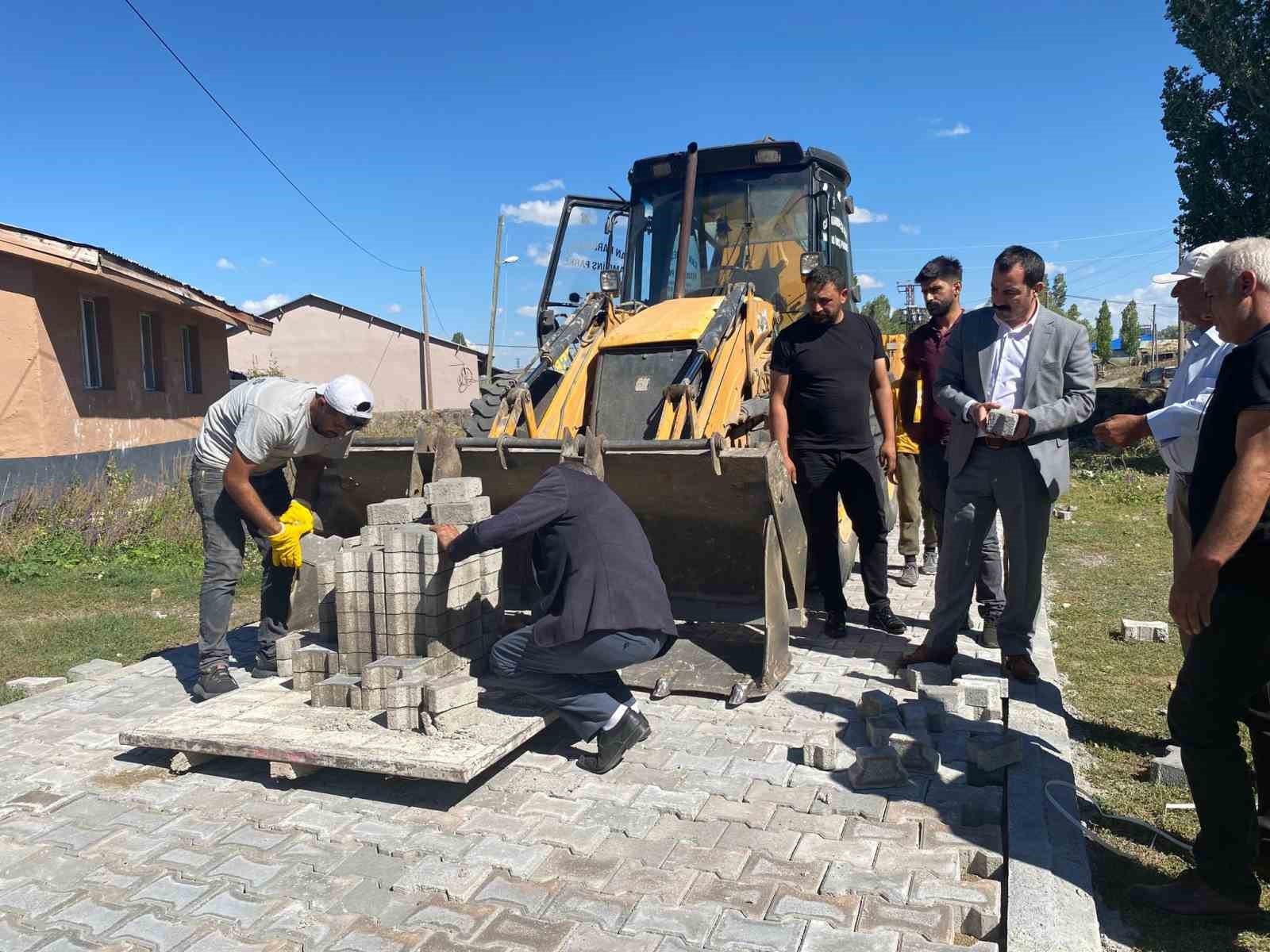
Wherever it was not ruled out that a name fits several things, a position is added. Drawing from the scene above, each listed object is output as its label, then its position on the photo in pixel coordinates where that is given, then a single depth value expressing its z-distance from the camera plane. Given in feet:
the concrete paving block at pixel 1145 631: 20.08
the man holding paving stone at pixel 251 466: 17.01
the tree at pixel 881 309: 205.02
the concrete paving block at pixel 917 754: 13.52
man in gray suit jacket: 15.90
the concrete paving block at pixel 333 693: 15.06
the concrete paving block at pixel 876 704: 15.03
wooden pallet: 12.63
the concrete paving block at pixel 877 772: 12.97
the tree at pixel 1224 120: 55.31
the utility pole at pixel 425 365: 101.81
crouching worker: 13.51
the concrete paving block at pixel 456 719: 13.61
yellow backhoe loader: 17.16
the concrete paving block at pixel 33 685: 18.60
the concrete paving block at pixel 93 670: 19.35
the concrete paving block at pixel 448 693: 13.51
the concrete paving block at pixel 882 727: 14.11
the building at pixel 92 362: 34.55
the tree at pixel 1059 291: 237.45
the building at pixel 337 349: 105.60
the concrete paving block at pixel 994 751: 12.96
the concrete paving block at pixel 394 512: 16.38
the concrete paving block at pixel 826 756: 13.57
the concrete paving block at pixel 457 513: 15.70
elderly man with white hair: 9.13
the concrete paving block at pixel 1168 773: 13.09
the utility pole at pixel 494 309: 31.18
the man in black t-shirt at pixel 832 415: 19.16
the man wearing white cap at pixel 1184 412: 11.85
